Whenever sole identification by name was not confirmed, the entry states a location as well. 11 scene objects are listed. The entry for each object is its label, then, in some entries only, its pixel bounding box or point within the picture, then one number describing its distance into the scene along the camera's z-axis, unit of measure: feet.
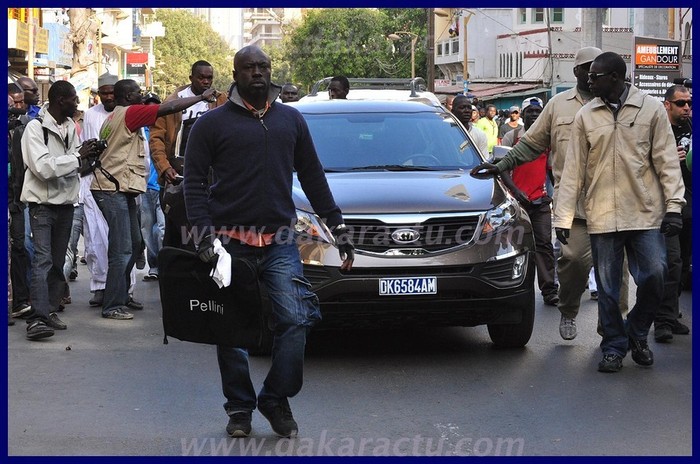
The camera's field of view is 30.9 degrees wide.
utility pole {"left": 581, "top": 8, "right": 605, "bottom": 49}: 194.59
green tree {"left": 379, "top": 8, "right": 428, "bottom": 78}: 286.66
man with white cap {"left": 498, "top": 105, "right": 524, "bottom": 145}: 66.64
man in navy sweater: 19.44
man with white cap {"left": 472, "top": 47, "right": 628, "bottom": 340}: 27.02
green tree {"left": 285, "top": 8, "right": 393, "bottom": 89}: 295.28
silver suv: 25.32
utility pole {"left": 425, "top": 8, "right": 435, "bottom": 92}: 88.02
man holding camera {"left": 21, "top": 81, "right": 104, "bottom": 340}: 29.50
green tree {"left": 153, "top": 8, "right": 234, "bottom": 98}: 380.37
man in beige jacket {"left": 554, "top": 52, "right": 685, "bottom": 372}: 24.58
